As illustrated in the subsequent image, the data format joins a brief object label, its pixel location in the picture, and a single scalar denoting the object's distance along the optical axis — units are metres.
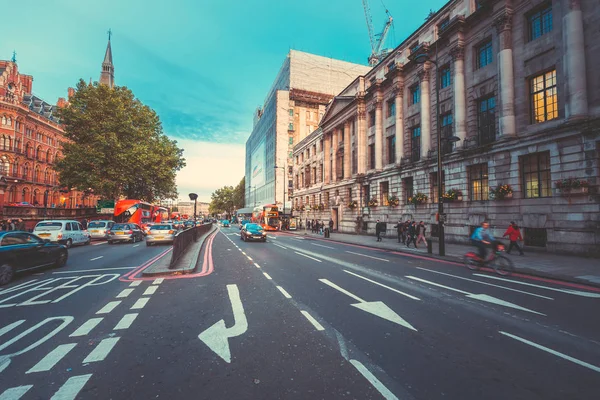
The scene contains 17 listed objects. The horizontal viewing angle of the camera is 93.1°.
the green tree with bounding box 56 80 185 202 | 31.83
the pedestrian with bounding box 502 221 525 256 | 14.57
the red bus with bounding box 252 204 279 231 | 44.00
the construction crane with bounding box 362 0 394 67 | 77.36
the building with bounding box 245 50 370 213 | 71.38
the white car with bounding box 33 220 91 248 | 17.73
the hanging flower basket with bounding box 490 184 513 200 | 17.42
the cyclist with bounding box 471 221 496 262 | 10.43
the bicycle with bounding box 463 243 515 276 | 10.17
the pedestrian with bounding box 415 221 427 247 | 19.33
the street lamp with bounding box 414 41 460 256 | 14.53
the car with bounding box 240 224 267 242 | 24.30
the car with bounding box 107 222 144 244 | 22.39
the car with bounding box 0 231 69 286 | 8.38
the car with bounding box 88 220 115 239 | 25.59
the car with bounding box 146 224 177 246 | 20.73
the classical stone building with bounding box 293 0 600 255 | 14.59
